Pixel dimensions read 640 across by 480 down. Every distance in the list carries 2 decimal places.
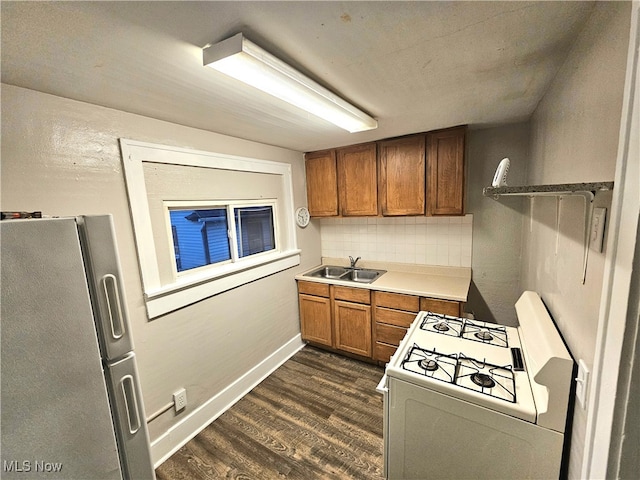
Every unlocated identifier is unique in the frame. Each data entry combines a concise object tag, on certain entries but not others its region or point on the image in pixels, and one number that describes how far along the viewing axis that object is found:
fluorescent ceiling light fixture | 0.93
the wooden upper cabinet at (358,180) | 2.65
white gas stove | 1.02
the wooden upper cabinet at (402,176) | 2.41
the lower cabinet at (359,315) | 2.37
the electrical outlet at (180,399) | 1.82
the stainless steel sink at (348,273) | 2.99
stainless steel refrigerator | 0.65
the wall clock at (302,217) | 2.96
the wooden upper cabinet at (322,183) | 2.88
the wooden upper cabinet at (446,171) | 2.23
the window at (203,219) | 1.64
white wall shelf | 0.65
